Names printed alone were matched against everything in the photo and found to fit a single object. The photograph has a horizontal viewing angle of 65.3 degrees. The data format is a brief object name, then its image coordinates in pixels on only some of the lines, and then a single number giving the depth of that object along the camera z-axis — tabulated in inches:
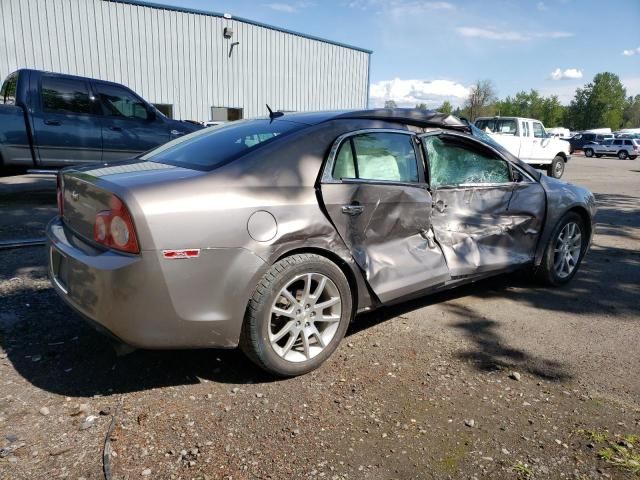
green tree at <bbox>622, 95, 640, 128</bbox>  4178.2
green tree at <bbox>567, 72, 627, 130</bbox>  3412.9
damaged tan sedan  98.7
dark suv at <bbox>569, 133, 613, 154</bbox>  1551.4
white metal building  663.1
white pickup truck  671.1
